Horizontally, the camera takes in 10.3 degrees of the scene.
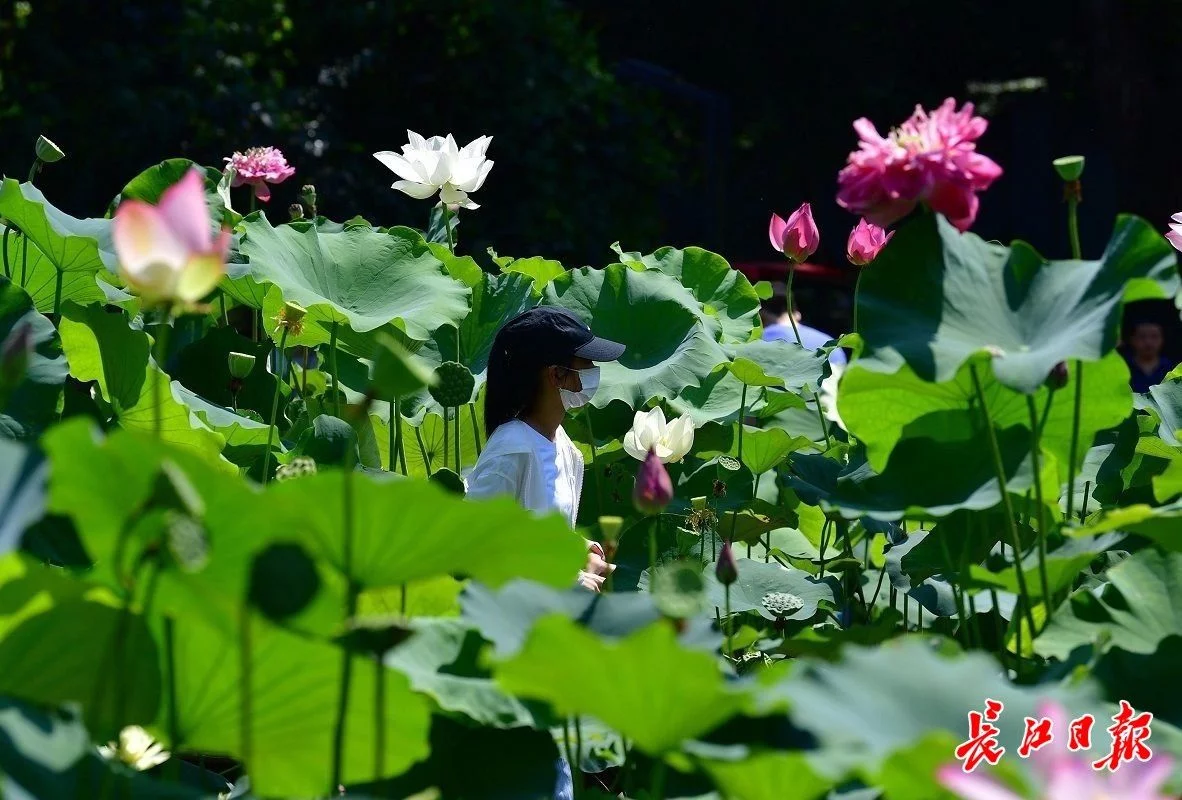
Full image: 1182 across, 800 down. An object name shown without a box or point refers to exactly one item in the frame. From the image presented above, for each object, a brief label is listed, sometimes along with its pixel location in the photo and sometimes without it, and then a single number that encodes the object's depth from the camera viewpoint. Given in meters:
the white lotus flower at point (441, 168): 13.48
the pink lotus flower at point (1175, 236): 12.46
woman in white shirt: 13.11
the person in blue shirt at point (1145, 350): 23.22
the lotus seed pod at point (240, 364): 12.94
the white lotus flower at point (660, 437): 12.85
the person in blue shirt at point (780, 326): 15.97
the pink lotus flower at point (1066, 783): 6.99
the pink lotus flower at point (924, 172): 11.74
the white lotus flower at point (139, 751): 11.61
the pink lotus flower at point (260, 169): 13.79
